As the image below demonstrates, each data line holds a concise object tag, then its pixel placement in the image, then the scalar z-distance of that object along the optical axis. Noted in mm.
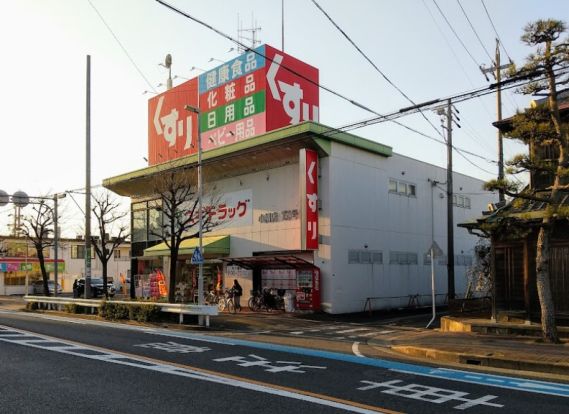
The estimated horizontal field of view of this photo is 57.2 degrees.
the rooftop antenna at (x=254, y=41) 32100
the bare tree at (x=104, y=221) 30953
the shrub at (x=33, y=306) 30627
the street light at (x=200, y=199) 20867
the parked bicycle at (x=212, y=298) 27431
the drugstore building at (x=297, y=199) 24047
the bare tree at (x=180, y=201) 23141
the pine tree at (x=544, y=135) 12266
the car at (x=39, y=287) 53062
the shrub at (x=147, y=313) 21016
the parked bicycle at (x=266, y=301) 25062
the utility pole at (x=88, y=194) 25641
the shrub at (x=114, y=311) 22297
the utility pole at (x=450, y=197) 23653
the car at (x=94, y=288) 43109
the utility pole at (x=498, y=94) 24269
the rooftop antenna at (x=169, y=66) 37969
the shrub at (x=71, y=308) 26355
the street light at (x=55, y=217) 31678
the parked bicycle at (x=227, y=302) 25750
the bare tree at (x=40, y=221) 34469
